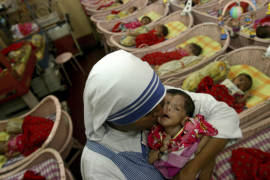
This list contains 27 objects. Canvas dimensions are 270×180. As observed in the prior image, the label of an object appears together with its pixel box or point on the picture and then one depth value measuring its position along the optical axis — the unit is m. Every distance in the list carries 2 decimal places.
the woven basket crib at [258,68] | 1.36
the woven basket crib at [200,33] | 2.01
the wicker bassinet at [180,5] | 2.97
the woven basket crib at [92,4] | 4.28
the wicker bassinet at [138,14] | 3.21
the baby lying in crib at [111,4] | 4.16
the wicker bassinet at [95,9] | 3.85
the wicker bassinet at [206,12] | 2.60
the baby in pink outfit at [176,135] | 1.05
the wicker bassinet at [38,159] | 1.45
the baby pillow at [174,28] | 2.89
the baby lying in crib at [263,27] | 1.97
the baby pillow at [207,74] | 1.78
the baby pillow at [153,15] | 3.45
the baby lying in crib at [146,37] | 2.77
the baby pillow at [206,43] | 2.36
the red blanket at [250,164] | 1.07
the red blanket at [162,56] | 2.29
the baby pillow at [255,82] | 1.68
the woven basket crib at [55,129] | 1.59
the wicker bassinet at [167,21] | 2.46
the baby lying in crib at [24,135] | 1.78
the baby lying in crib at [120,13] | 3.64
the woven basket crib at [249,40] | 1.91
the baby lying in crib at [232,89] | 1.68
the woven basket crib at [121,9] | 3.68
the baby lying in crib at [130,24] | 3.25
